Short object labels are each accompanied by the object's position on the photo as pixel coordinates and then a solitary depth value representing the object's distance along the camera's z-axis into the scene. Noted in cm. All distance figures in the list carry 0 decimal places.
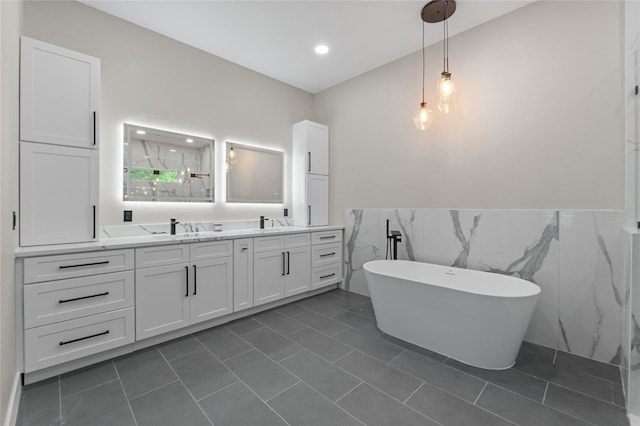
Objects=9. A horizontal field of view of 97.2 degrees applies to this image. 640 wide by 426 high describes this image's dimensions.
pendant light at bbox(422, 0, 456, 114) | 247
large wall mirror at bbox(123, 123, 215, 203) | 284
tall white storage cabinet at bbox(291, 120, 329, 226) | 409
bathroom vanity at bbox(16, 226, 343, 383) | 189
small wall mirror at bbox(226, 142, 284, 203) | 363
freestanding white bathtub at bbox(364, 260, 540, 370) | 199
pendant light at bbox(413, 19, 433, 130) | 271
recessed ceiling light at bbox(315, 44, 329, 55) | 326
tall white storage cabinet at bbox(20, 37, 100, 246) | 202
